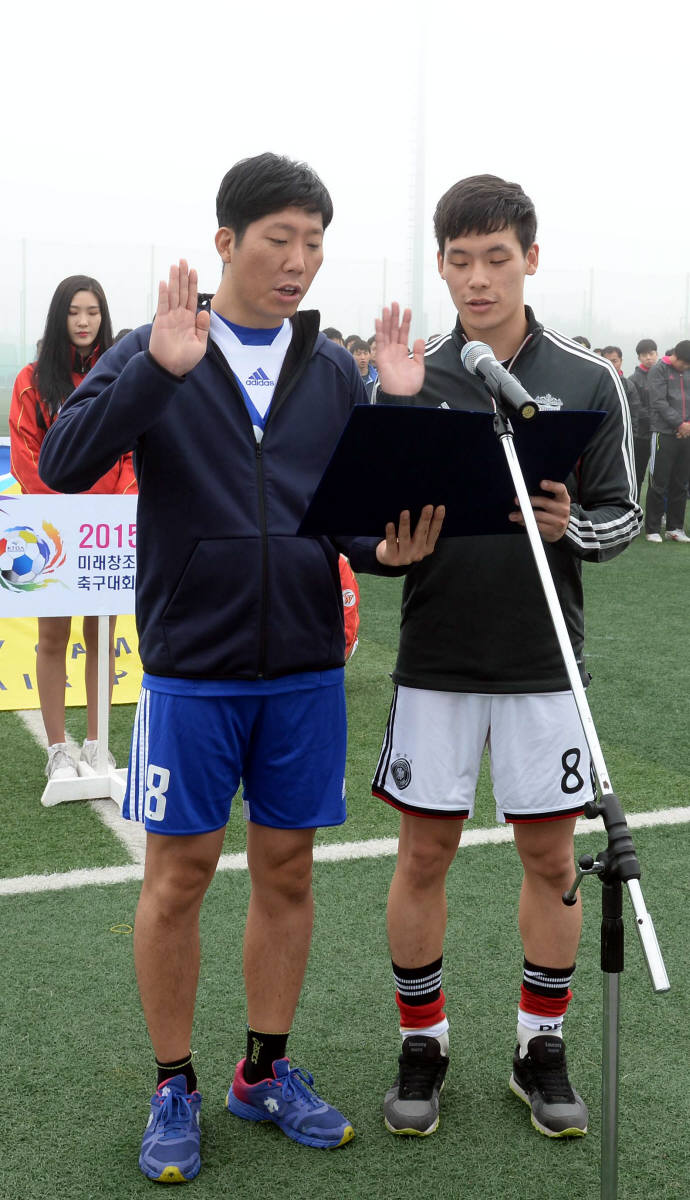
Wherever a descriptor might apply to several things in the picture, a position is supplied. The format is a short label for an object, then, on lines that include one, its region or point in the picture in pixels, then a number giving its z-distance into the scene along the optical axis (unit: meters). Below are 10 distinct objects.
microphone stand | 1.59
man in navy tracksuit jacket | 2.37
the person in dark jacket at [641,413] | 13.80
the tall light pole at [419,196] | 22.34
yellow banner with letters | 6.18
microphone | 1.98
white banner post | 4.64
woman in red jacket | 4.76
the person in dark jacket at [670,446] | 13.15
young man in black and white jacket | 2.58
